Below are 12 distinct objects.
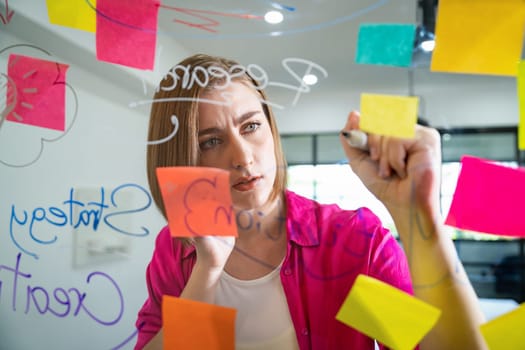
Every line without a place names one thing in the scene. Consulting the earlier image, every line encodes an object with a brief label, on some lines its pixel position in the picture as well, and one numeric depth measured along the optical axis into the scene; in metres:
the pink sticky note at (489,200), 0.61
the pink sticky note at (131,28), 0.69
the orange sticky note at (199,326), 0.65
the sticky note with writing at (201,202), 0.64
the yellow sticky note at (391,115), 0.61
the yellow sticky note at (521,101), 0.61
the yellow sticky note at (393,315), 0.60
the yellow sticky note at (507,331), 0.60
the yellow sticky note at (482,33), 0.61
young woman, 0.62
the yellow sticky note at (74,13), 0.70
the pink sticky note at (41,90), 0.73
